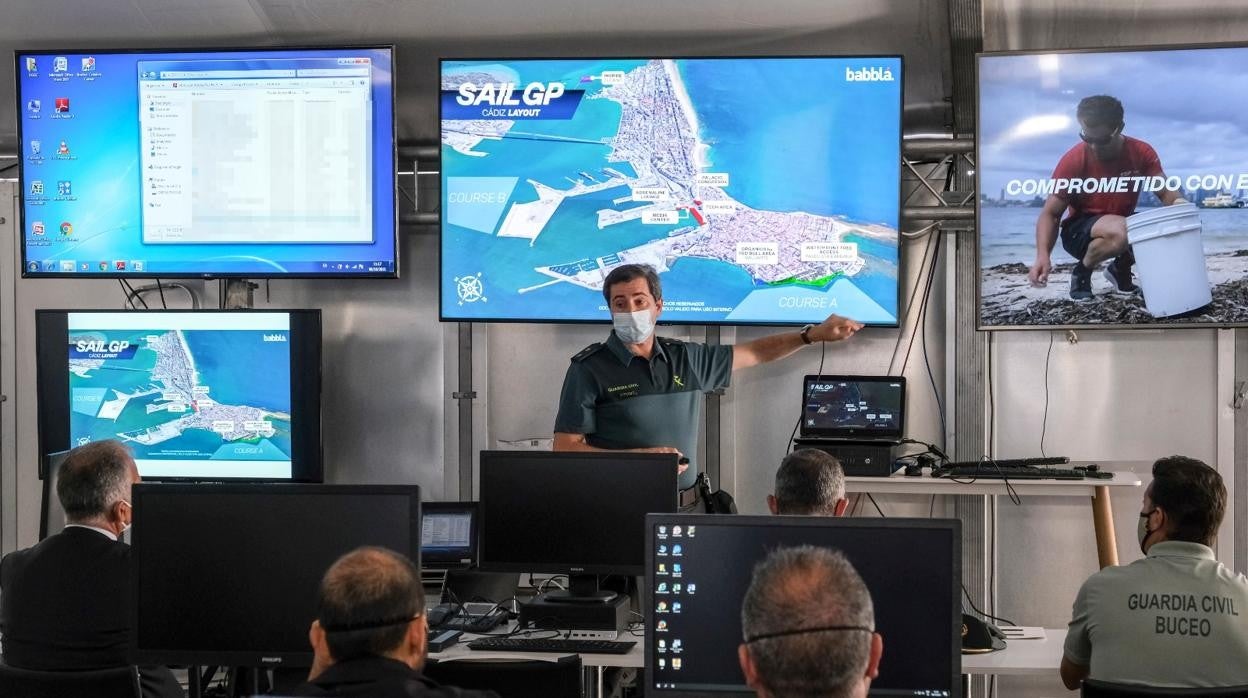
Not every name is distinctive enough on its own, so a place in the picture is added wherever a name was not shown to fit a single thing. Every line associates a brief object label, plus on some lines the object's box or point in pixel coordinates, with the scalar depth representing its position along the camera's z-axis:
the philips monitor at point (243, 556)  2.70
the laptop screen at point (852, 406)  4.73
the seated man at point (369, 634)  1.96
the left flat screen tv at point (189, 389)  5.20
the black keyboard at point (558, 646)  3.22
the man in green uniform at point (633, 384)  4.21
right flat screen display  4.66
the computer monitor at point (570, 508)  3.38
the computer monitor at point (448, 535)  3.94
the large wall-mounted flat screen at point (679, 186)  4.86
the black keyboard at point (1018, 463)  4.68
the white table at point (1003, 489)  4.58
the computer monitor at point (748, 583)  2.40
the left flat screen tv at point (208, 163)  5.09
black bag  4.14
